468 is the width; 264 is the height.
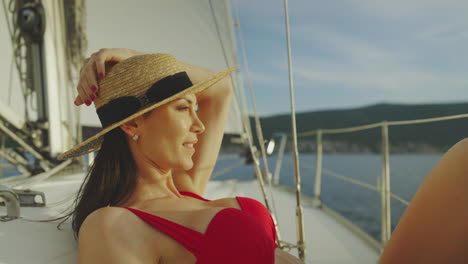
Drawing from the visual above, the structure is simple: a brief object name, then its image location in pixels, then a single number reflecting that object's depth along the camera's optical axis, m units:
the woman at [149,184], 0.67
